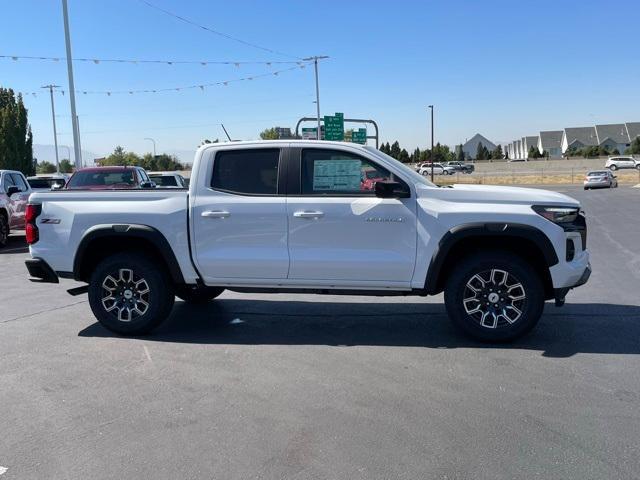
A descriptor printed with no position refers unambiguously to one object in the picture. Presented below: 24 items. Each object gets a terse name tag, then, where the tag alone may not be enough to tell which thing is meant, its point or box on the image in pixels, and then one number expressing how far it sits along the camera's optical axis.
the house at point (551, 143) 122.81
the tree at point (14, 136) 40.94
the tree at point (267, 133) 80.54
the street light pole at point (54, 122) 61.93
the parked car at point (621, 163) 66.75
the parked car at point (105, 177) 13.62
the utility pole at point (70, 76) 22.47
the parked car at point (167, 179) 20.23
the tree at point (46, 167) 85.40
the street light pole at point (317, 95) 48.52
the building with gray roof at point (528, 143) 134.51
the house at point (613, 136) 107.12
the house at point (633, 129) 107.06
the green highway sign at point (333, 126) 45.56
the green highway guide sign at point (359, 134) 49.83
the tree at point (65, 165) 91.07
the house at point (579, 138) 113.94
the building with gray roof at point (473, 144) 148.18
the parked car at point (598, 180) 39.47
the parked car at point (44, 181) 18.95
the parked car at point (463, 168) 78.50
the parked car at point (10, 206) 13.89
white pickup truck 5.45
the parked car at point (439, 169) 73.37
